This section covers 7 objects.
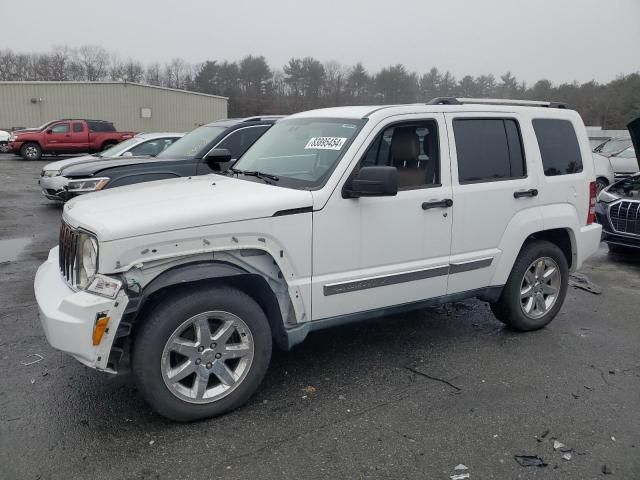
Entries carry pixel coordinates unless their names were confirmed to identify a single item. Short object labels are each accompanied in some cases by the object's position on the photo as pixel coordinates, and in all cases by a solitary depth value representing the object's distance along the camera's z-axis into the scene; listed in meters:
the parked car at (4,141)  28.41
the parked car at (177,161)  7.68
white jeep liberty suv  3.11
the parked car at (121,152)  10.93
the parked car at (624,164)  15.59
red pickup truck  23.50
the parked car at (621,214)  7.75
